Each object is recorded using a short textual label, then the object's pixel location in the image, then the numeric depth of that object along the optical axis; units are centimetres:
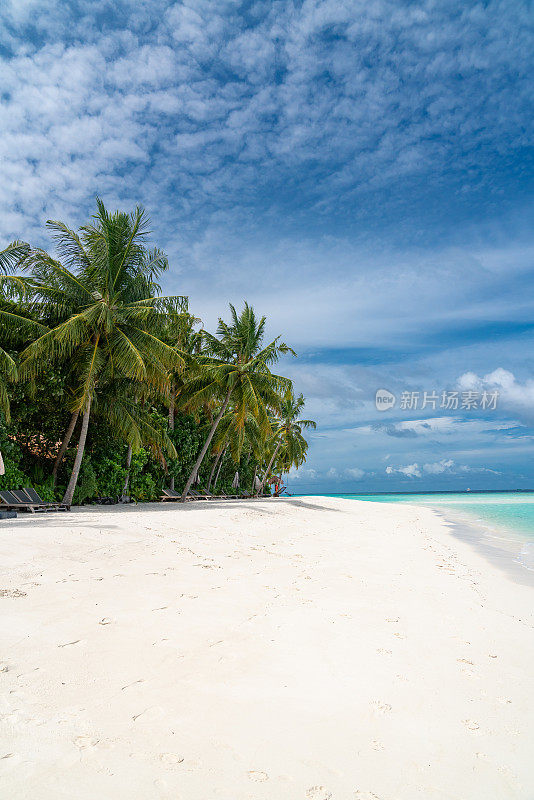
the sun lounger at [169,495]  2092
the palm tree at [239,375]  2023
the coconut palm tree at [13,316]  1262
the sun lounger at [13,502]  1195
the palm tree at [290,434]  3666
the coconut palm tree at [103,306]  1452
